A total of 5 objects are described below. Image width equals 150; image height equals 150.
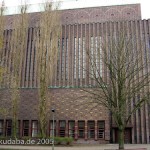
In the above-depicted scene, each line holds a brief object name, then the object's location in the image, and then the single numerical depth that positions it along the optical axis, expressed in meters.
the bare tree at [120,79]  18.88
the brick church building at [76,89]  28.90
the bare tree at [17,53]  29.17
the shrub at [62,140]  26.19
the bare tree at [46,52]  27.59
